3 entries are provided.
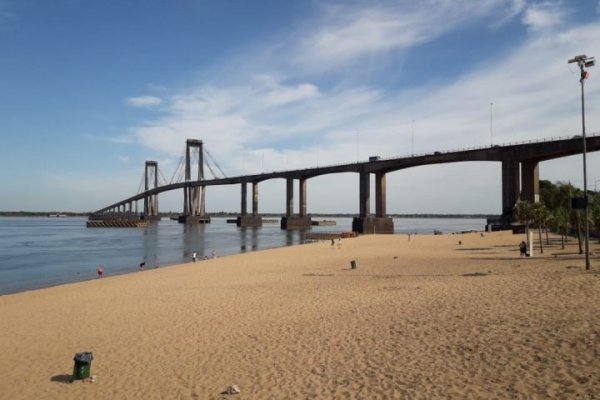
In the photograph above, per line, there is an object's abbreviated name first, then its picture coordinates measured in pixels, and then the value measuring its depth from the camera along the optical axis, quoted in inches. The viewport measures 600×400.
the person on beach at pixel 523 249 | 1018.1
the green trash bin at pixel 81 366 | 340.8
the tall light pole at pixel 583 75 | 638.5
